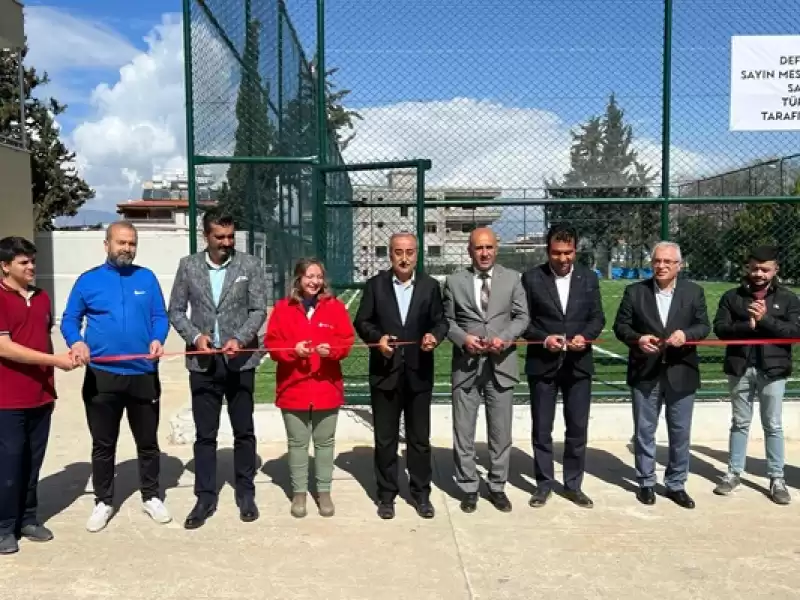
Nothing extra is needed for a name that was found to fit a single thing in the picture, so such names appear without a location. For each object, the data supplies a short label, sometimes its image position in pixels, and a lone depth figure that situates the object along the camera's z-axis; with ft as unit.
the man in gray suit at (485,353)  16.30
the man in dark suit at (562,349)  16.58
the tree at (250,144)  26.27
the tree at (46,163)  116.67
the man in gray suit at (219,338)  15.79
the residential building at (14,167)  57.98
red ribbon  15.12
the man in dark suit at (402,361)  16.02
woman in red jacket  15.81
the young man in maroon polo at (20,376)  14.15
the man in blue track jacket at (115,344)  15.12
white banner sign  22.70
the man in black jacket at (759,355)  16.56
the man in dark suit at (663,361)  16.63
